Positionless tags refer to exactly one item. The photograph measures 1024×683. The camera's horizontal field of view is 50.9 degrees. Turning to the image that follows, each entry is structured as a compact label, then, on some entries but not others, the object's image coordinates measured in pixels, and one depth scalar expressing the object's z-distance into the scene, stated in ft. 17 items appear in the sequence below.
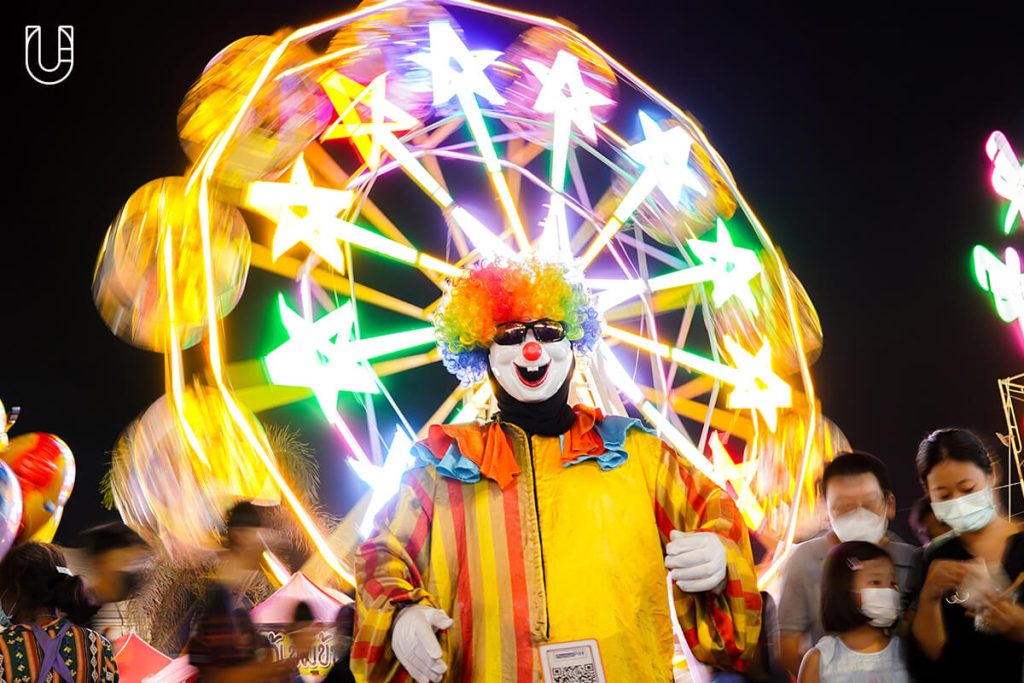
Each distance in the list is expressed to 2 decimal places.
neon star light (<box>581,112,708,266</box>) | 24.90
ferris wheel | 21.27
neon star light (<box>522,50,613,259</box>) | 24.63
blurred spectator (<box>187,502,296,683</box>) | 8.95
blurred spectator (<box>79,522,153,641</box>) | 11.94
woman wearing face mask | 9.27
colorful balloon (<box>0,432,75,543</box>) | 20.50
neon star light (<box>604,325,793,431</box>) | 24.14
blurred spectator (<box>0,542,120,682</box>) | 10.00
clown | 8.36
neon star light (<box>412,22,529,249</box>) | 23.77
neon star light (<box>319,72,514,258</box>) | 23.16
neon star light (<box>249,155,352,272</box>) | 22.40
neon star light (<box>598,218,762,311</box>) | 24.73
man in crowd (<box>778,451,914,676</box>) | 12.07
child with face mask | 10.21
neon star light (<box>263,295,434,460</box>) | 21.90
